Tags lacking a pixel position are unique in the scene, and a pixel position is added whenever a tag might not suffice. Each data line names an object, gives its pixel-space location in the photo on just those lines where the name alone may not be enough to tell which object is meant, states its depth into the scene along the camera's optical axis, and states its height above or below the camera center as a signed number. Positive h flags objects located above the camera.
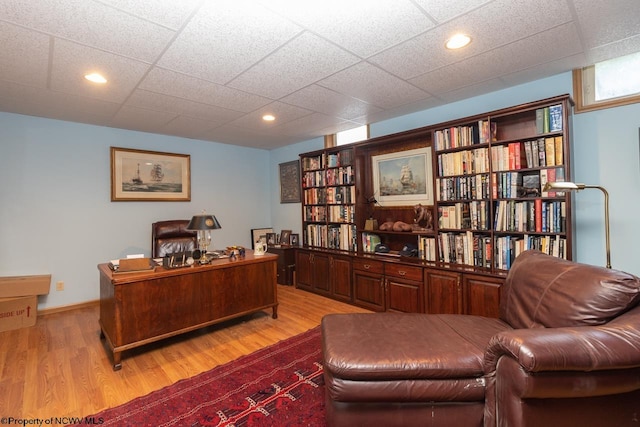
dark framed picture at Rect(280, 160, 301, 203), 4.94 +0.58
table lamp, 2.58 -0.07
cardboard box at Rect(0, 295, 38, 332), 2.90 -0.95
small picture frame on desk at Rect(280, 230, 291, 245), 4.88 -0.38
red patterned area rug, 1.63 -1.15
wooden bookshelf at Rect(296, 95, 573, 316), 2.33 -0.02
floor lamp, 1.77 +0.13
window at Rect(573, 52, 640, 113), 2.17 +0.98
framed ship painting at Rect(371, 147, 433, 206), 3.29 +0.42
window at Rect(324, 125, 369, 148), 4.01 +1.14
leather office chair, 3.25 -0.25
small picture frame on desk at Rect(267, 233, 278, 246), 5.07 -0.41
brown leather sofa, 1.08 -0.69
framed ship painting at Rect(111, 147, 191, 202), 3.82 +0.60
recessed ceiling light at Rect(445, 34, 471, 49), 1.86 +1.13
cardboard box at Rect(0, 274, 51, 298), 2.92 -0.68
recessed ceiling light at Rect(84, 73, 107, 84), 2.28 +1.15
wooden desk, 2.19 -0.71
